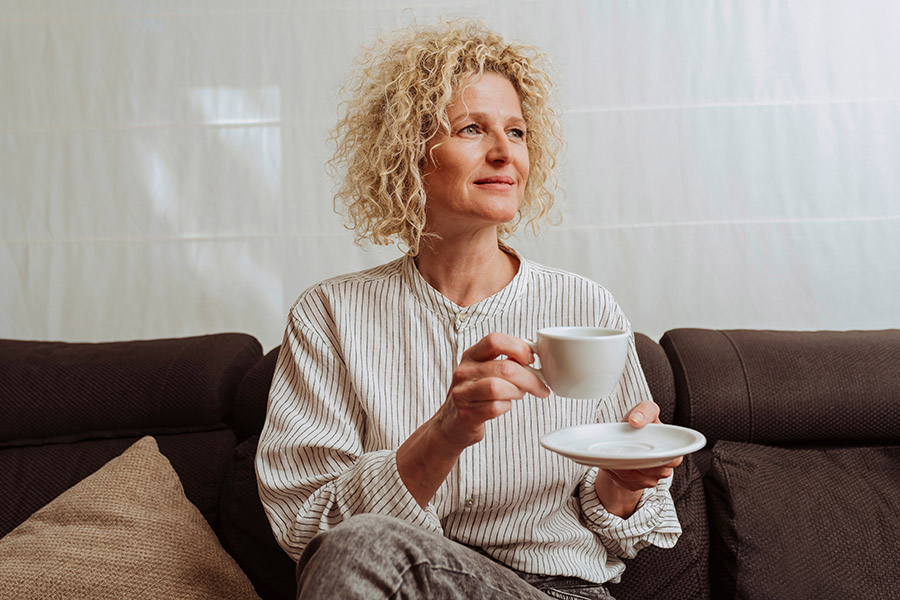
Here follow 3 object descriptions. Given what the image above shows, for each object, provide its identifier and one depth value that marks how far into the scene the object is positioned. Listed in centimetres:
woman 130
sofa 148
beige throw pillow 138
